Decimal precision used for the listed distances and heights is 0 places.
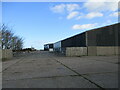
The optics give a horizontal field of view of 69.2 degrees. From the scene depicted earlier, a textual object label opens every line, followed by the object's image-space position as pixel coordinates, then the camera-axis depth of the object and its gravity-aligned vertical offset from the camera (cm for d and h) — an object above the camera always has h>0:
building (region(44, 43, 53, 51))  6453 -6
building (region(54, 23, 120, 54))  1800 +180
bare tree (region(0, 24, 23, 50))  1835 +176
